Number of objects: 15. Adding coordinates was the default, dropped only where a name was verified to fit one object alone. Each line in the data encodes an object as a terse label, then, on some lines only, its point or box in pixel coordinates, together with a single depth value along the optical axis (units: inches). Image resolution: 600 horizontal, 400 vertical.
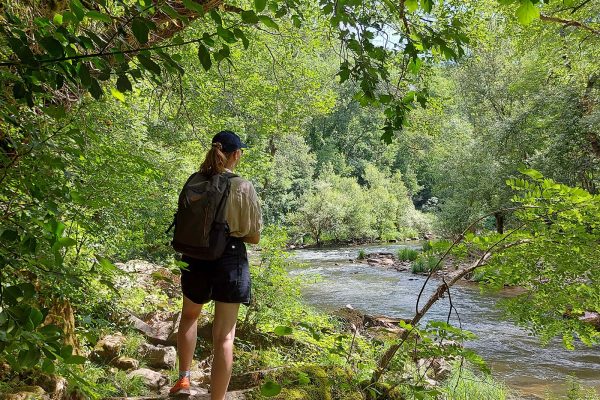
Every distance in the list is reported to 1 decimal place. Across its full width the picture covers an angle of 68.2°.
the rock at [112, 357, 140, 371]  194.1
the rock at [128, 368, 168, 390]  178.4
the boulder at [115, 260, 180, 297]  199.0
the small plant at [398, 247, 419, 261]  832.7
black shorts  97.2
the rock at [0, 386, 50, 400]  91.0
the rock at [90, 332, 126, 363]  193.5
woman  97.0
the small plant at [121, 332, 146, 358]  214.2
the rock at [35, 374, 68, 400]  107.0
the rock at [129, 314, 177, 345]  248.2
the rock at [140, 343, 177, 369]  216.4
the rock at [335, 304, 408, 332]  356.5
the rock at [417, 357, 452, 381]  272.9
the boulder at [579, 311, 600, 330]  377.7
